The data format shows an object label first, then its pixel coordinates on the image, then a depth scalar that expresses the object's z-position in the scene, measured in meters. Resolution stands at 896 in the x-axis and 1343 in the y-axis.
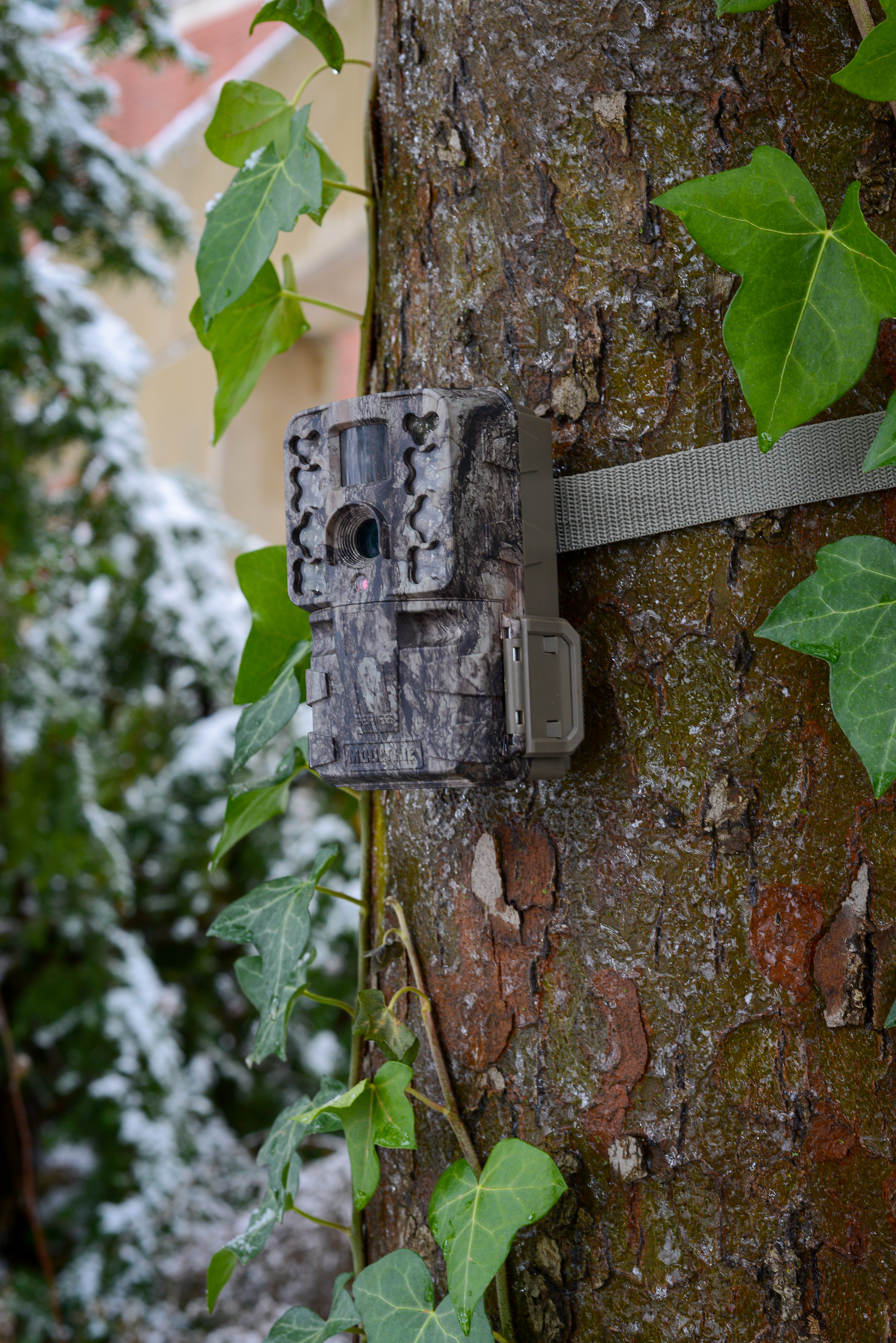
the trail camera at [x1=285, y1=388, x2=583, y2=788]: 1.06
